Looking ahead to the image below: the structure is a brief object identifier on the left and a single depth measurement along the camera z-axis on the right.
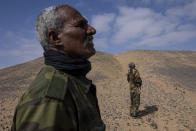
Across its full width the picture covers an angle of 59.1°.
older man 0.84
